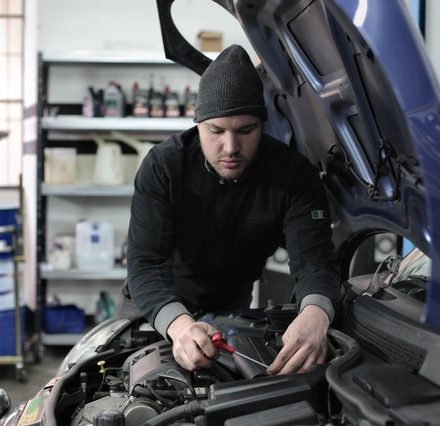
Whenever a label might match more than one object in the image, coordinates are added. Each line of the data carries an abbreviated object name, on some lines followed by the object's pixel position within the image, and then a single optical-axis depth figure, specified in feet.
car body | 3.37
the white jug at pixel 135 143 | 15.39
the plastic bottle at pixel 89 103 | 14.99
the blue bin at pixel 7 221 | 12.78
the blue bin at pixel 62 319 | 15.17
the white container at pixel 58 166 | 15.12
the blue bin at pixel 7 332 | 13.28
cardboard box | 15.03
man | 4.74
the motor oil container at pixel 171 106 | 15.03
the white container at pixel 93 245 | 15.20
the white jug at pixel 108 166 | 15.12
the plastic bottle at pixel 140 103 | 14.97
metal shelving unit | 14.70
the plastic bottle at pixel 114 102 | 15.06
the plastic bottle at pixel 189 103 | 15.31
